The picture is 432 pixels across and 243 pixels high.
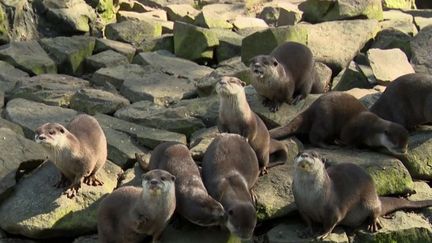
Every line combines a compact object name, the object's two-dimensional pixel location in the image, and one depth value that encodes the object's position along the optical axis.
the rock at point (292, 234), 8.62
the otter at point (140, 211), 8.14
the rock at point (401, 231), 8.91
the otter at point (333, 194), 8.56
